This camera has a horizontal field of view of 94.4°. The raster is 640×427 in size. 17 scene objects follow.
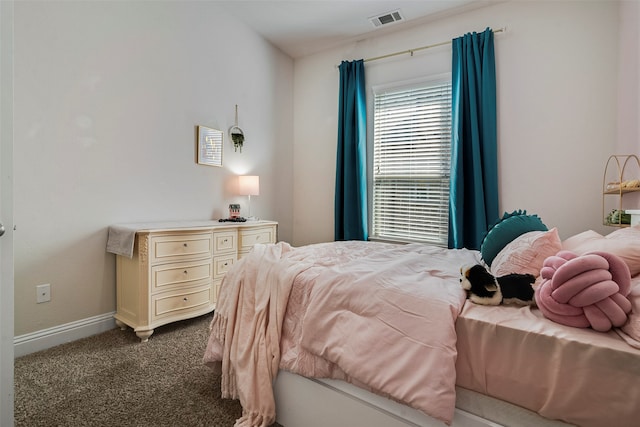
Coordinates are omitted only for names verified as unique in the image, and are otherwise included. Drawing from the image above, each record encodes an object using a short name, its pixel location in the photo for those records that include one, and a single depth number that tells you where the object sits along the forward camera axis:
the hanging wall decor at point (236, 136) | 3.39
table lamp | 3.32
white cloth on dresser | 2.19
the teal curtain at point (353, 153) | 3.67
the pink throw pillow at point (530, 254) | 1.25
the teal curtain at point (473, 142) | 2.94
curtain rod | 2.94
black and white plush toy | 1.06
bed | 0.83
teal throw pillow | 1.60
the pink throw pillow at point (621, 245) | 1.03
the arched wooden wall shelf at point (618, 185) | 1.92
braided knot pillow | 0.85
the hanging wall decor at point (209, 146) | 3.05
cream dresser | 2.18
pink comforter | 0.95
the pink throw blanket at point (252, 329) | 1.33
